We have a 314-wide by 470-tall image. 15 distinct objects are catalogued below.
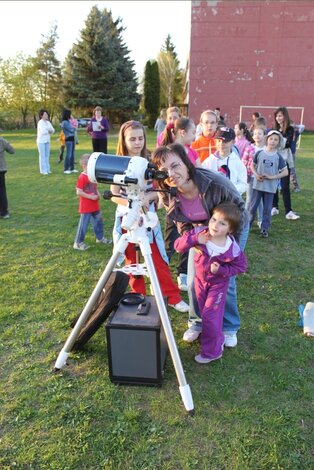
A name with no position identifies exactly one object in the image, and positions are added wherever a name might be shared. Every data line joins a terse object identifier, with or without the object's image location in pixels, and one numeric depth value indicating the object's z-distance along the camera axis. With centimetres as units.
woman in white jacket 1102
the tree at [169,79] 4244
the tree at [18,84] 4100
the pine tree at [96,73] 2752
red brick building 2666
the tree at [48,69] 4022
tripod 244
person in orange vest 467
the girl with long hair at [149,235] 332
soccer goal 2702
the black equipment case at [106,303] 300
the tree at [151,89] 3441
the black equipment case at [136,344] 266
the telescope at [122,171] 232
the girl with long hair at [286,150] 680
